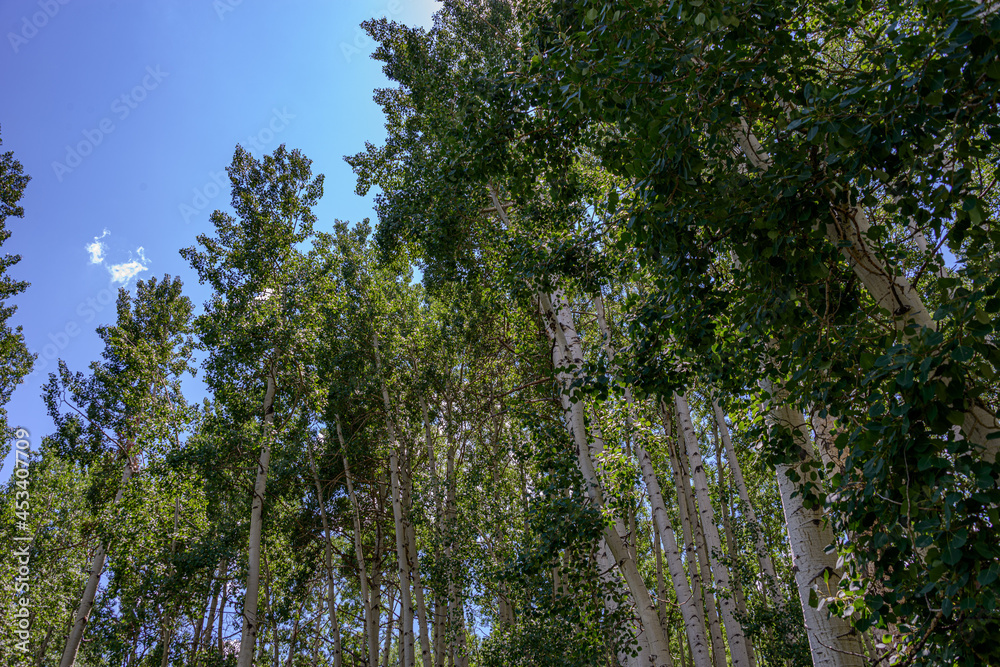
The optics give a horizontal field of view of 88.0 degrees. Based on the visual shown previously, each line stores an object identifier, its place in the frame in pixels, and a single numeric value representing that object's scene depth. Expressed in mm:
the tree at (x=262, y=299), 11641
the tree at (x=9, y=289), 13227
